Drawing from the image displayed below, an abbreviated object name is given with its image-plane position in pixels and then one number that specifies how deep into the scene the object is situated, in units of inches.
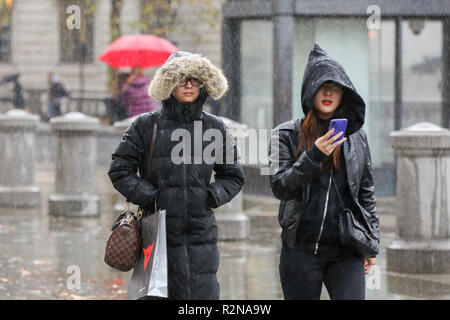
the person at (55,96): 1095.6
